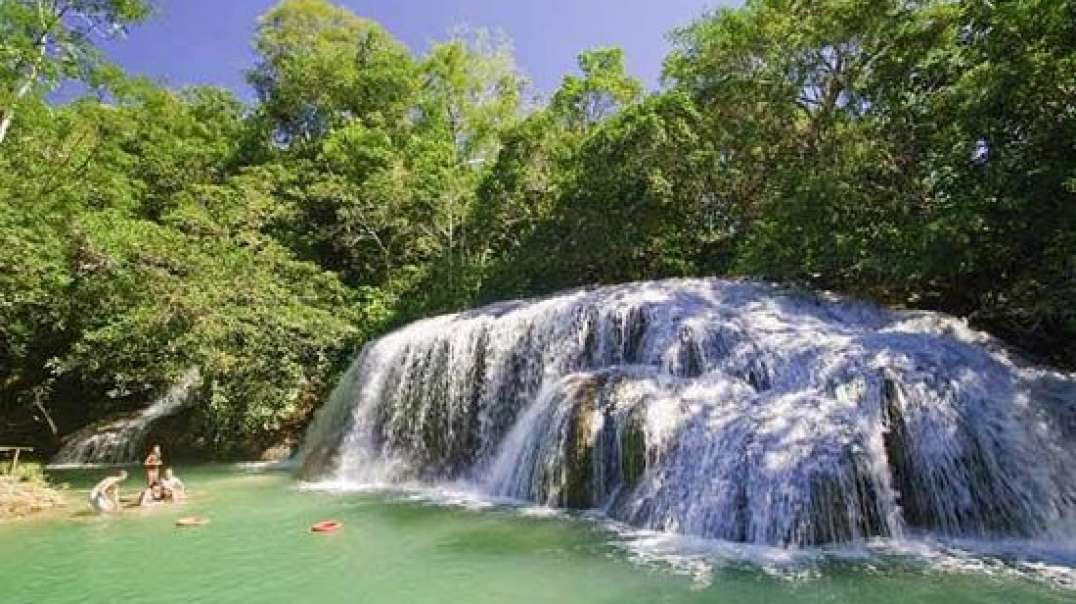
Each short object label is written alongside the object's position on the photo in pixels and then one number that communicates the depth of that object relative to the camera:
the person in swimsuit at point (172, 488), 11.55
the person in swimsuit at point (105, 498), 10.91
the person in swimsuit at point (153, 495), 11.38
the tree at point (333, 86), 29.88
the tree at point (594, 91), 24.23
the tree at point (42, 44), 14.30
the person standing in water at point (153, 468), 11.49
